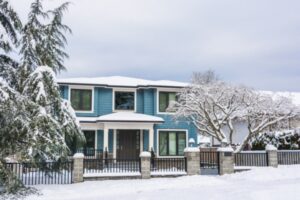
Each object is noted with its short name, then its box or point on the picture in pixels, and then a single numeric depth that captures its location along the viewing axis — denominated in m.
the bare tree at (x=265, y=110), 18.92
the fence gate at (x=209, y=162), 18.02
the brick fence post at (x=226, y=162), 16.62
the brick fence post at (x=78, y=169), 14.95
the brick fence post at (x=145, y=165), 15.88
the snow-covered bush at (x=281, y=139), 20.95
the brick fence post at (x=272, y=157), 17.20
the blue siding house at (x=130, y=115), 22.59
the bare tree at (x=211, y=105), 19.75
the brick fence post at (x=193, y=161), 16.42
